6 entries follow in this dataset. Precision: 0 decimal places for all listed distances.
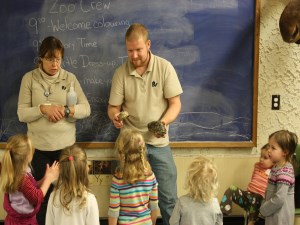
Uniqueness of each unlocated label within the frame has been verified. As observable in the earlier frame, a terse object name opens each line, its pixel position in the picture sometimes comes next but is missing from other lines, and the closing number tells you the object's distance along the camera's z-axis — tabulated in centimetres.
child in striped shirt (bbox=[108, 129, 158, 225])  252
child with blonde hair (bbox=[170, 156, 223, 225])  224
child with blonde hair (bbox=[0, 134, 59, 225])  234
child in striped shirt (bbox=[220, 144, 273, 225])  296
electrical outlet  352
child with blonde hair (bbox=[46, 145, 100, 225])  226
